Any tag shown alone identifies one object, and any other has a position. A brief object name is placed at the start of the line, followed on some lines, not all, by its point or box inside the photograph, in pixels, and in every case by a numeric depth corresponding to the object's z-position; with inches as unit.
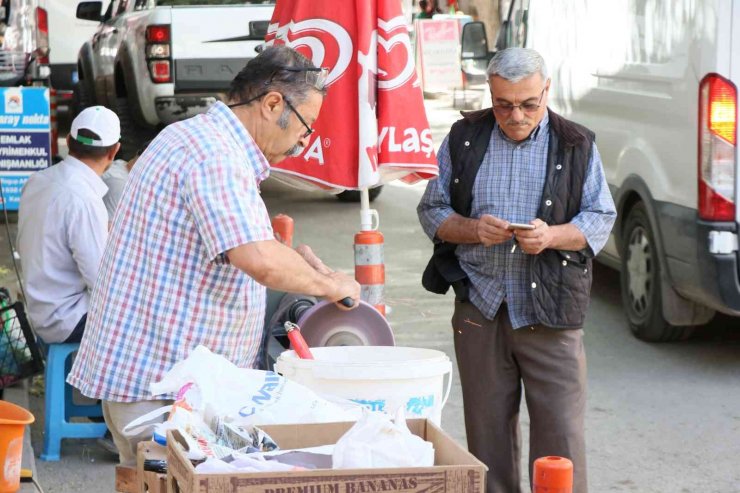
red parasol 301.2
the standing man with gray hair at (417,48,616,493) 258.1
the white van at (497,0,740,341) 402.9
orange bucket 282.4
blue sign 668.1
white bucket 189.7
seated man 355.7
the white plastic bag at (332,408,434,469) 143.9
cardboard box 138.2
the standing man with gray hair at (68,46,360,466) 188.0
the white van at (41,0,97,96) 1127.8
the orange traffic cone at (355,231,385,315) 318.7
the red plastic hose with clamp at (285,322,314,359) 199.0
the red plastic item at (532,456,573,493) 140.0
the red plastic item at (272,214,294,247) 305.1
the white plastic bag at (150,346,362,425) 165.2
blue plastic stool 361.6
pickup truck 699.3
